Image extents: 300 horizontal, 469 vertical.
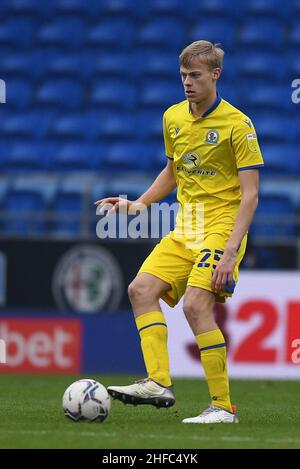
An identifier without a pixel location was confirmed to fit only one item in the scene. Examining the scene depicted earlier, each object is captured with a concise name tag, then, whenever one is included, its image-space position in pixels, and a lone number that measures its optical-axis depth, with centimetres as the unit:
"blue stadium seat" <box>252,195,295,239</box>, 1205
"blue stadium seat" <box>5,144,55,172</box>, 1492
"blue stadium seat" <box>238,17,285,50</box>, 1667
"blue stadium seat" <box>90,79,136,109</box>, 1595
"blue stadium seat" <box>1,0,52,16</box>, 1758
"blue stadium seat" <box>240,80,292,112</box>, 1568
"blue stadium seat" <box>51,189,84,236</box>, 1267
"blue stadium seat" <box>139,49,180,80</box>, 1625
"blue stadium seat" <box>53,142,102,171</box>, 1483
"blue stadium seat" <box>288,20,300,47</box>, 1663
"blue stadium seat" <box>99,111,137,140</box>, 1530
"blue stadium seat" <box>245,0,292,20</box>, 1705
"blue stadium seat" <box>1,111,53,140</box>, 1552
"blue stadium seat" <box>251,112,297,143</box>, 1512
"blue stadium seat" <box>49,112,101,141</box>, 1538
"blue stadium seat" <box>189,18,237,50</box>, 1662
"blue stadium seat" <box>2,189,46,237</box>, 1202
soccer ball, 616
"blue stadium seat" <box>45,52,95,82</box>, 1652
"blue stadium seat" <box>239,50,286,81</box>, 1617
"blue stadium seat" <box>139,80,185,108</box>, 1574
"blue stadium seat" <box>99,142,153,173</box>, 1475
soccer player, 620
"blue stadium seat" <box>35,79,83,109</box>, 1614
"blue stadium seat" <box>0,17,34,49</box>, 1711
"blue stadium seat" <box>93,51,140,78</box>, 1638
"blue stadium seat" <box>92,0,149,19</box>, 1738
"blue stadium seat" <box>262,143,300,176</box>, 1455
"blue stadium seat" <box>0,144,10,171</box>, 1506
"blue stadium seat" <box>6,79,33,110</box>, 1617
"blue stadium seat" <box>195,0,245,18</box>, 1711
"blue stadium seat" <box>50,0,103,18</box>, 1748
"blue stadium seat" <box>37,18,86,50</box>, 1702
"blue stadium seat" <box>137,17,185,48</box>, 1678
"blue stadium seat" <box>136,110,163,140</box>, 1515
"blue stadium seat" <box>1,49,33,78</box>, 1659
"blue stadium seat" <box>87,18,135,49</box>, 1689
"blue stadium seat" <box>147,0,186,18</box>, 1727
